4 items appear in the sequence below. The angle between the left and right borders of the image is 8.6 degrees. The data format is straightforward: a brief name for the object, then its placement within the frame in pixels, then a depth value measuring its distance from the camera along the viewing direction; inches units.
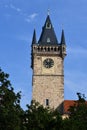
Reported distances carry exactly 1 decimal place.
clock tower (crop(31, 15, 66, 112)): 3769.7
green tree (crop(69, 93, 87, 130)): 2255.2
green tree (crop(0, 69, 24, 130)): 2055.9
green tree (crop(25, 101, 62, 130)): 2249.9
